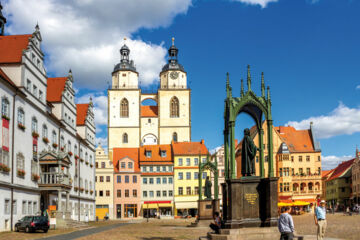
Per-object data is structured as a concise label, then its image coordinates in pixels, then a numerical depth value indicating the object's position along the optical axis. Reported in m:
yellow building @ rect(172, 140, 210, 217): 83.12
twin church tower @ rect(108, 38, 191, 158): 99.00
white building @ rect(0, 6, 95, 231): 33.34
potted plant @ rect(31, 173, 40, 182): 38.39
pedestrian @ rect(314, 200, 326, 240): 16.75
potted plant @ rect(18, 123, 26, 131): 35.34
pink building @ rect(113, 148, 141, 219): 81.75
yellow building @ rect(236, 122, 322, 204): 83.56
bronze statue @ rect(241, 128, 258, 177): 19.56
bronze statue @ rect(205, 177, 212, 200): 40.02
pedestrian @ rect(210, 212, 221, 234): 19.28
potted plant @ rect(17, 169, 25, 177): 35.01
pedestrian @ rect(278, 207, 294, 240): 14.25
